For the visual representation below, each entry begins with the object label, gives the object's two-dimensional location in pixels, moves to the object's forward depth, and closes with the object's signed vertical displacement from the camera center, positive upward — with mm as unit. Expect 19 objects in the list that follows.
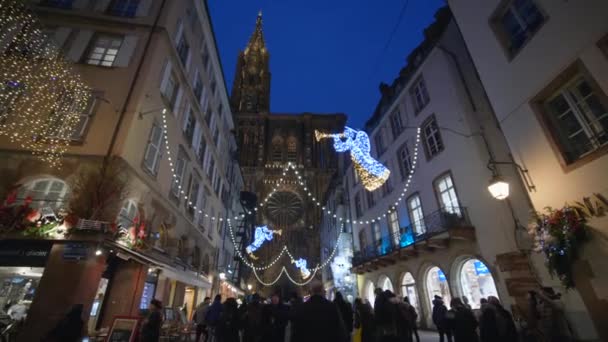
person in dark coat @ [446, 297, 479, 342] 6176 -466
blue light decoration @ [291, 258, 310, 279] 27778 +3893
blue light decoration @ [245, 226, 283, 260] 25688 +6117
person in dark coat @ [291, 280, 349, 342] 3166 -183
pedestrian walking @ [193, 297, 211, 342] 8383 -198
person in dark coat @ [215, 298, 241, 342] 6078 -300
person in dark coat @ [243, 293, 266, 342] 5559 -292
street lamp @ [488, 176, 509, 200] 6379 +2407
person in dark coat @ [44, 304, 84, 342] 4633 -247
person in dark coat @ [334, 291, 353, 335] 6566 -93
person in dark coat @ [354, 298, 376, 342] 6062 -346
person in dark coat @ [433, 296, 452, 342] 7825 -339
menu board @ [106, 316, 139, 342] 5746 -350
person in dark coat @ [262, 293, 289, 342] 5625 -284
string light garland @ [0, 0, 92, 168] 6906 +5492
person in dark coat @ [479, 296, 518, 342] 5195 -415
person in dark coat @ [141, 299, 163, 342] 5348 -265
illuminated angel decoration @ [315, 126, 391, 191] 9102 +4798
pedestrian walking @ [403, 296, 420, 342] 7247 -297
